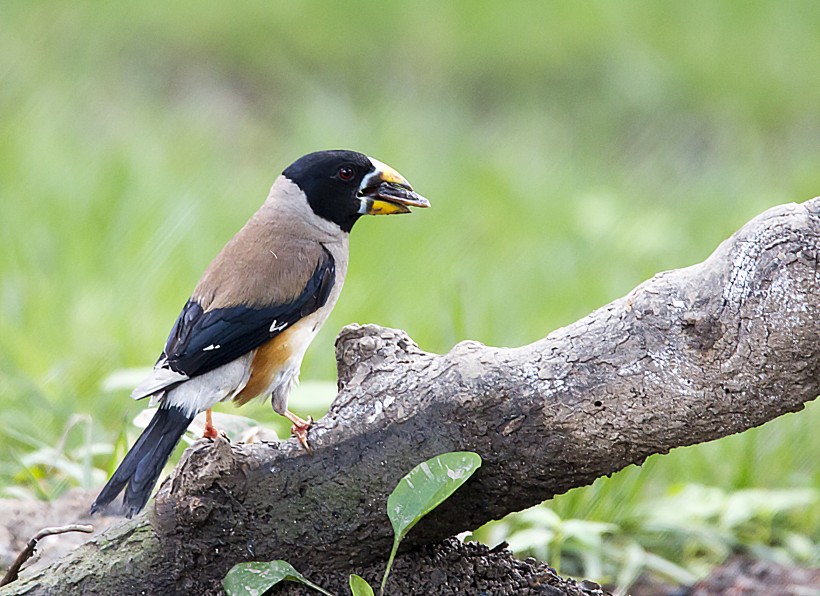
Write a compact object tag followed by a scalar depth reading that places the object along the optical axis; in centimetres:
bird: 609
